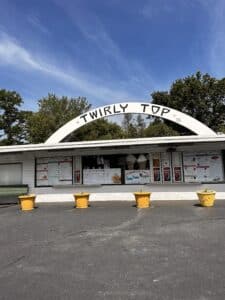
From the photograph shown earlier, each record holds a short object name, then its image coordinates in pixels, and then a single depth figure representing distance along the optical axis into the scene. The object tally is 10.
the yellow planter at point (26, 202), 9.06
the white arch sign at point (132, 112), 9.84
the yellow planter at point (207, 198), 8.24
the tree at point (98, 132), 27.66
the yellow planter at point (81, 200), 8.92
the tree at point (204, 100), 27.58
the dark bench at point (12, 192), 10.50
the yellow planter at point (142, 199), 8.48
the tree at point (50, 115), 25.74
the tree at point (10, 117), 25.59
